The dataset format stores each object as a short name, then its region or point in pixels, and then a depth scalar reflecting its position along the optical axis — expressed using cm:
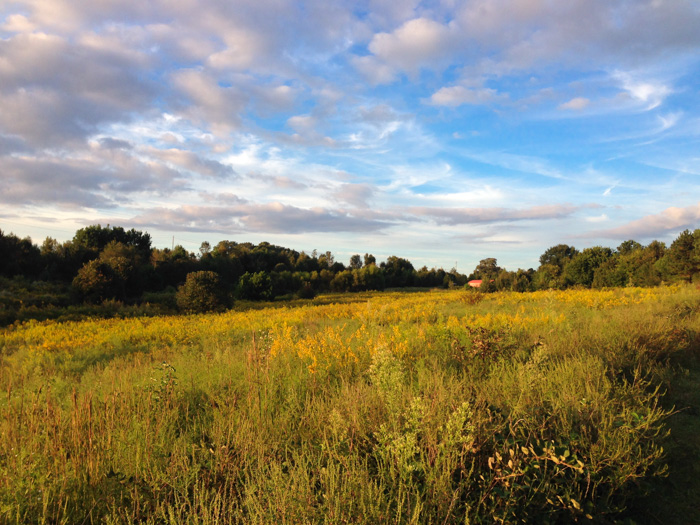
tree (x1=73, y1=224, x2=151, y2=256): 4206
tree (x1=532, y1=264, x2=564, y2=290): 4080
